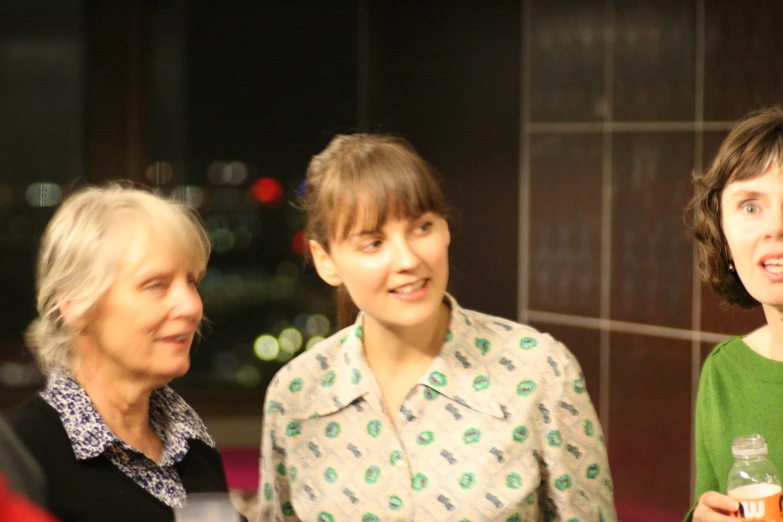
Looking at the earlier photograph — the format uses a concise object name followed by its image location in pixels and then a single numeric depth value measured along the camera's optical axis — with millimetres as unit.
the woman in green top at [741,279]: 2341
